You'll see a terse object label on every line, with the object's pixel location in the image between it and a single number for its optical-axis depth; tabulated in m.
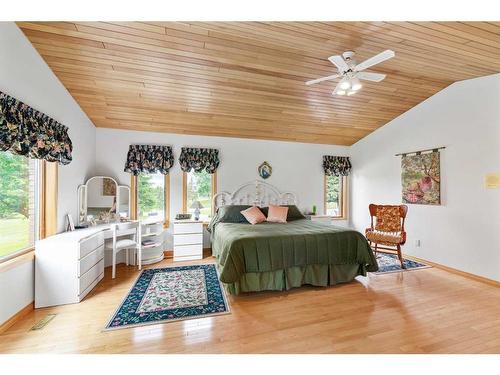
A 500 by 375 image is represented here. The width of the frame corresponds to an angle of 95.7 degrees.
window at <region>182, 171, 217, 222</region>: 4.62
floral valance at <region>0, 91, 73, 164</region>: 1.98
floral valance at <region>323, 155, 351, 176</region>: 5.51
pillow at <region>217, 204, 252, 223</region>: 4.20
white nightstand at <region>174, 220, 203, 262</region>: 4.05
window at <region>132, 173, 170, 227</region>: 4.35
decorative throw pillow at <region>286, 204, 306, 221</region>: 4.54
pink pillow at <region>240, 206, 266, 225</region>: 4.12
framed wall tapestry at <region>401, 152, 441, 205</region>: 3.82
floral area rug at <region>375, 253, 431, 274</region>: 3.62
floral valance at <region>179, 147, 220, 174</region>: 4.49
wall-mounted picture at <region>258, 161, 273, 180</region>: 5.06
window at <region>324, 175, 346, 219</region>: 5.65
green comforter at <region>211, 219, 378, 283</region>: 2.67
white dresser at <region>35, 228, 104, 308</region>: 2.44
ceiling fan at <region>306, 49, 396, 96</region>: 2.26
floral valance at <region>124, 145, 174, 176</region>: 4.18
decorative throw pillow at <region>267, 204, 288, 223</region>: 4.26
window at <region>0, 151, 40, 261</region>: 2.24
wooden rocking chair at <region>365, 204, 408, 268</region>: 3.73
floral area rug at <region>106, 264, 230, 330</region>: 2.24
